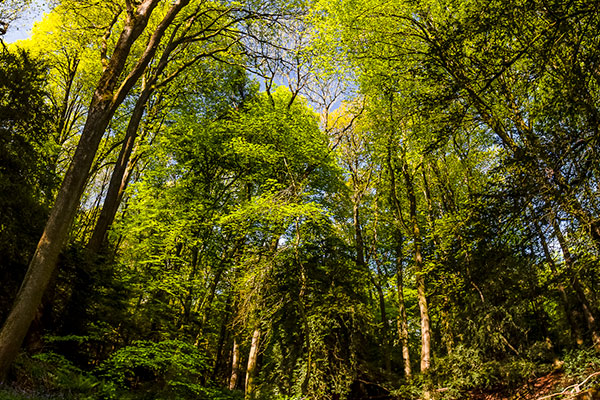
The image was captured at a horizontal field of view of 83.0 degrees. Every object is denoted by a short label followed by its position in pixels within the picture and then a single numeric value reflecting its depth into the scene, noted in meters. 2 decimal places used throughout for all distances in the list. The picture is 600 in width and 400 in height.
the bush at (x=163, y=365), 6.95
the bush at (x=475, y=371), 7.48
